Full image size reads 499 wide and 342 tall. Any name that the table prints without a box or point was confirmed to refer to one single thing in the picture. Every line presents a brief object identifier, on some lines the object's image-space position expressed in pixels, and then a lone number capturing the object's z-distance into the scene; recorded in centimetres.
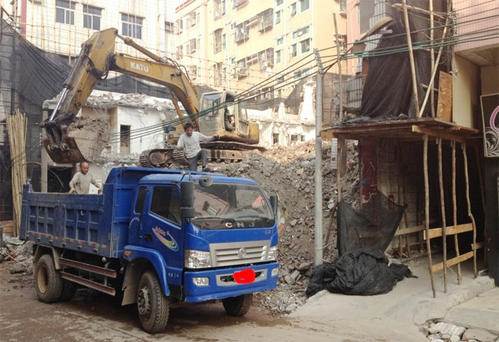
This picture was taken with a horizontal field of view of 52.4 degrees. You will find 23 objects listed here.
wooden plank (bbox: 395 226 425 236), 1087
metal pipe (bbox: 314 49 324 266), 1003
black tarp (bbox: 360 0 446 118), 916
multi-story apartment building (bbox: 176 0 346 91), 4138
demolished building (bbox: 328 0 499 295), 890
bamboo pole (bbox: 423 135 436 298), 834
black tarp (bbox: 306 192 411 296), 910
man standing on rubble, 1236
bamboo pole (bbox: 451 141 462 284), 920
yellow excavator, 1188
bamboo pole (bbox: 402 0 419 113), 845
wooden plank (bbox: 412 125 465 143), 848
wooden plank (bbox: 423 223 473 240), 879
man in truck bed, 1105
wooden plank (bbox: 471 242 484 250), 981
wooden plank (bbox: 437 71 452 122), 897
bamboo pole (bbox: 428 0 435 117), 863
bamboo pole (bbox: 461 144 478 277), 973
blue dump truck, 695
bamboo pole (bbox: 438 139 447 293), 868
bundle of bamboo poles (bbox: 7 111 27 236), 1798
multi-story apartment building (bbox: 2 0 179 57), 3359
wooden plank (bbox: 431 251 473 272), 875
